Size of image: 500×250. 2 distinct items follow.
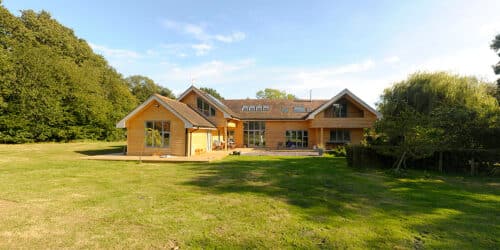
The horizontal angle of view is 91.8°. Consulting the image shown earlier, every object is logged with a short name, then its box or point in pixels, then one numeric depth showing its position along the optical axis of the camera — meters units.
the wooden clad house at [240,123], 17.00
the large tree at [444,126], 11.26
